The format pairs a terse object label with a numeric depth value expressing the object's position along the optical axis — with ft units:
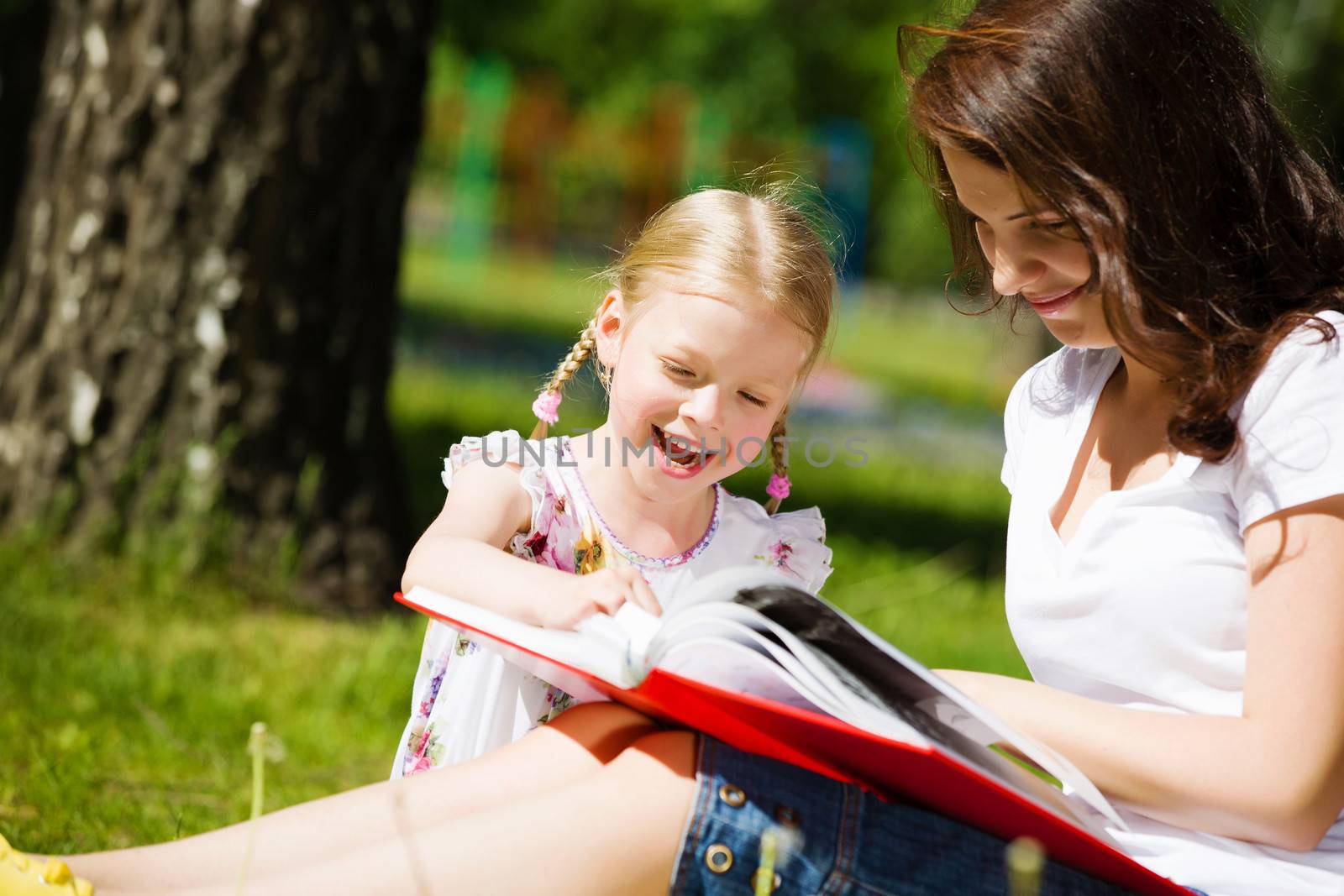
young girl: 6.80
